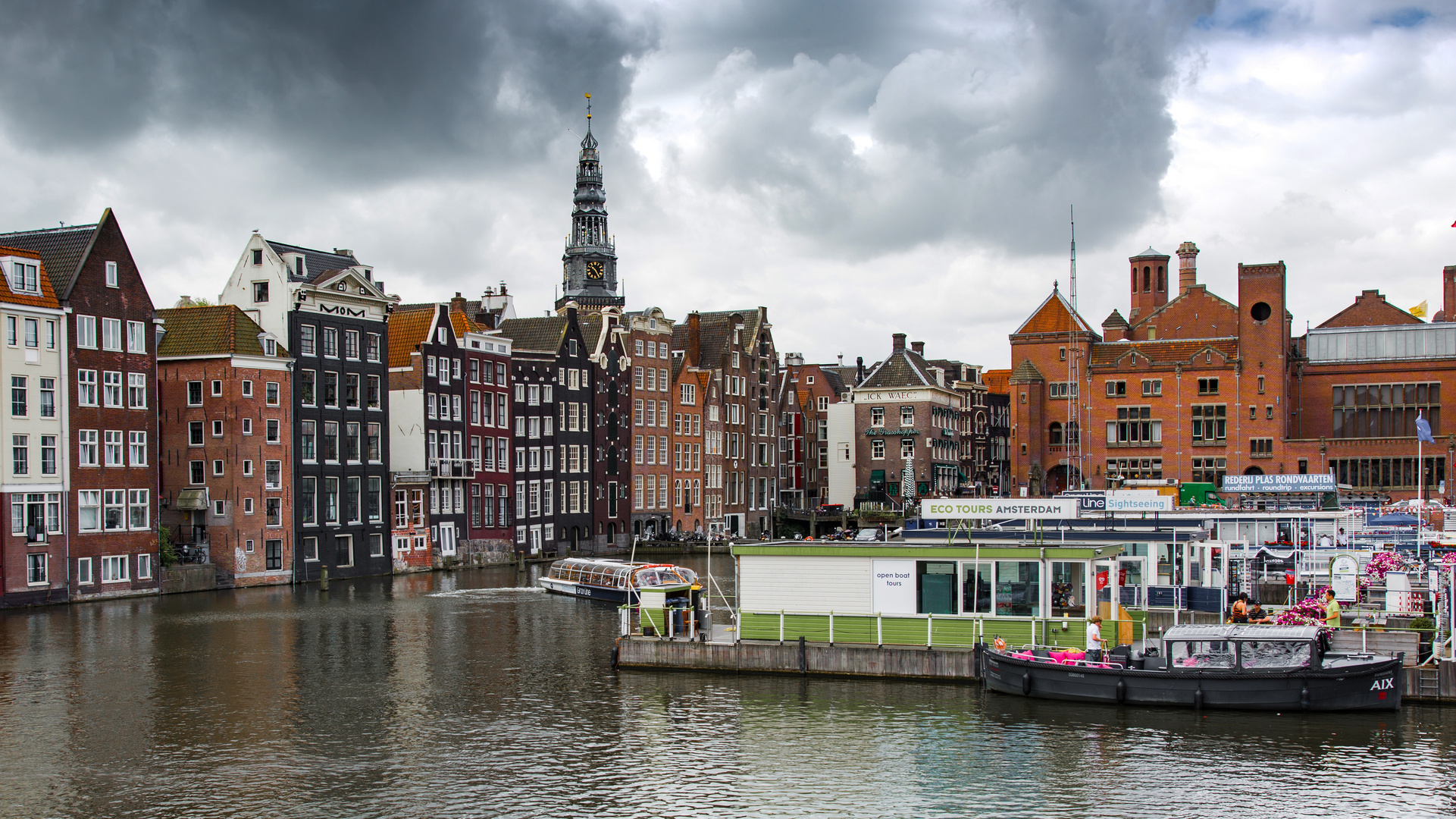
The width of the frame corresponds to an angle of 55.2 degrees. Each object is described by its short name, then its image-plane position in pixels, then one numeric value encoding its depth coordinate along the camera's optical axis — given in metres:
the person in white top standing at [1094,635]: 40.09
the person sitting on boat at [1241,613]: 45.44
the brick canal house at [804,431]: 146.62
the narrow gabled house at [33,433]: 68.00
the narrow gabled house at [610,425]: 115.62
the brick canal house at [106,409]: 71.56
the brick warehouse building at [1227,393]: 128.75
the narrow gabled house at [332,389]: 85.56
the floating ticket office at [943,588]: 42.03
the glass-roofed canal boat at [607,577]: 68.06
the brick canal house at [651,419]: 120.75
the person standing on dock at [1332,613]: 43.91
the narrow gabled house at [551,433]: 107.31
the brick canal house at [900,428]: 144.25
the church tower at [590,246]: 178.50
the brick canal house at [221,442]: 81.06
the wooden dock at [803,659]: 42.50
